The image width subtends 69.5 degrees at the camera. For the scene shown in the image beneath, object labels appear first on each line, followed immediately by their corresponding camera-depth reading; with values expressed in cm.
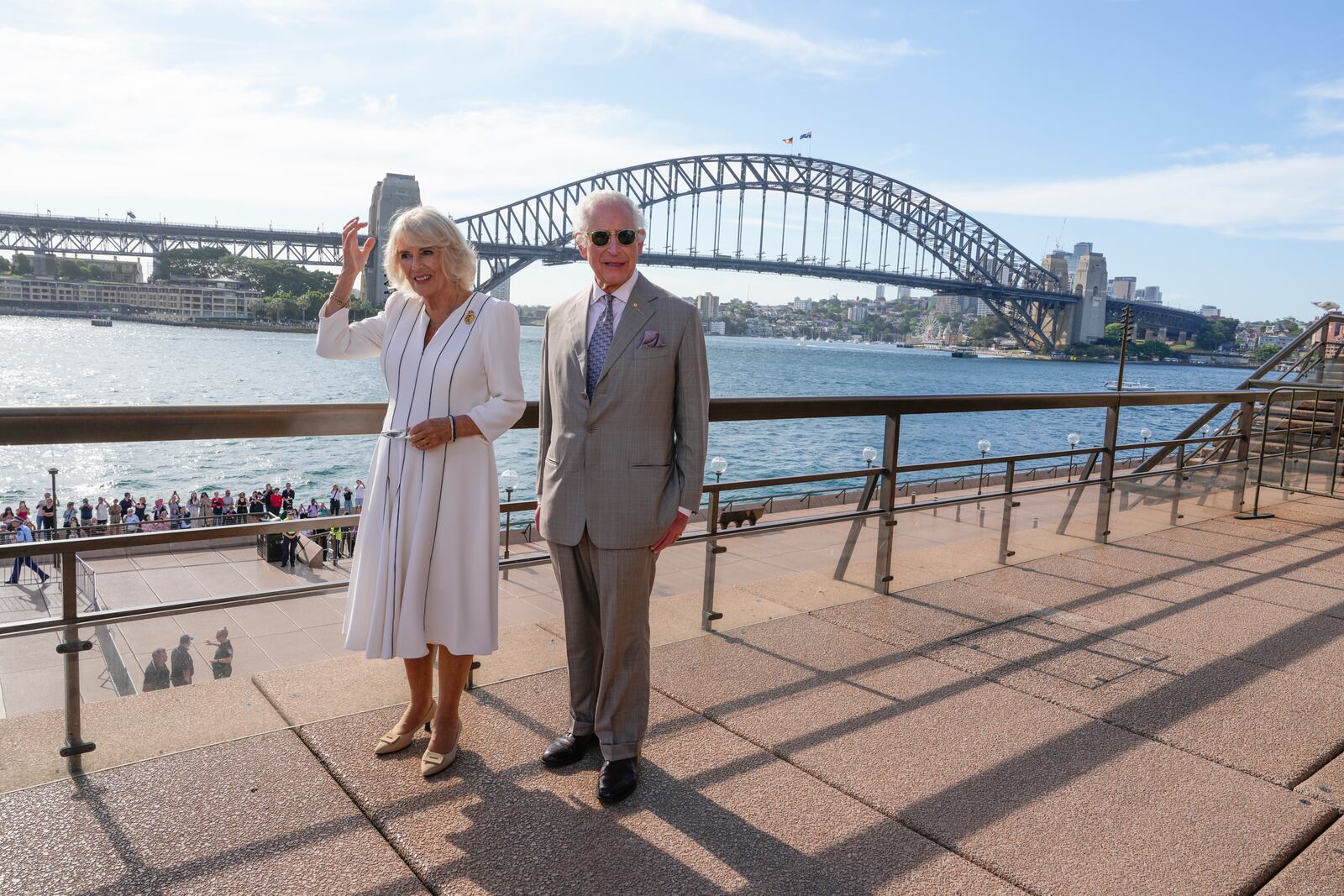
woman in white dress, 193
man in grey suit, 194
